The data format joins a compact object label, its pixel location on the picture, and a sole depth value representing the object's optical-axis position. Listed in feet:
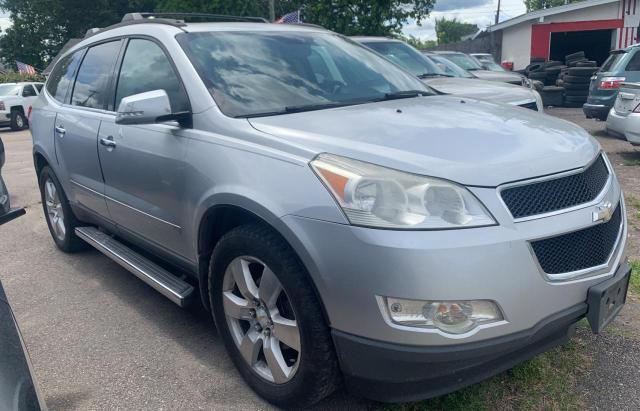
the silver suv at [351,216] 6.95
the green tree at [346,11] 50.44
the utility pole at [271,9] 53.98
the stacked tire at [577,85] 51.86
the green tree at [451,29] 316.81
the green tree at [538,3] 203.62
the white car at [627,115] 26.43
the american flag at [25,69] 100.89
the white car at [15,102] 67.51
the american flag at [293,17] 39.41
